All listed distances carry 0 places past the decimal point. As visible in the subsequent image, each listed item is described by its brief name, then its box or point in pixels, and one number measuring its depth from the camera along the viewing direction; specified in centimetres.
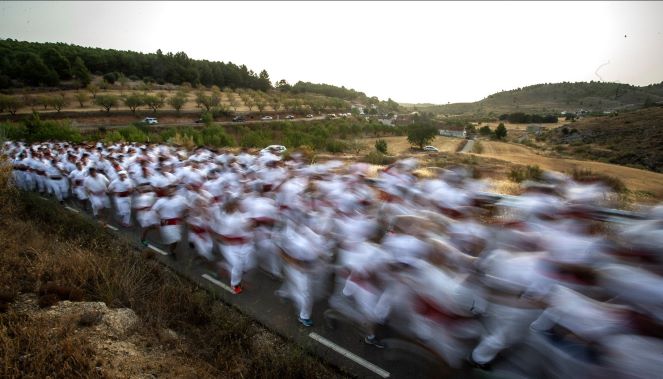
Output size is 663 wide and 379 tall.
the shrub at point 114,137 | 3131
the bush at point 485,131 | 6420
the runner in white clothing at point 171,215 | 823
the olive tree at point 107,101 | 5400
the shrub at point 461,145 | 5033
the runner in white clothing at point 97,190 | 1108
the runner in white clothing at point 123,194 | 1046
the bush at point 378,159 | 2658
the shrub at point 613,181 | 1680
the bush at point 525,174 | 1968
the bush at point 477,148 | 4456
